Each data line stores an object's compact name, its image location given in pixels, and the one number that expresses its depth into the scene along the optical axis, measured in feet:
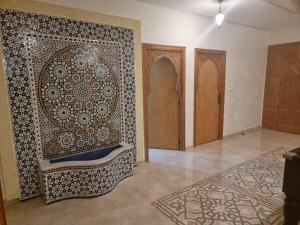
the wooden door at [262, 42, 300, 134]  16.20
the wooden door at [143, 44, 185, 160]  11.65
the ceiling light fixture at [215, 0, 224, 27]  10.11
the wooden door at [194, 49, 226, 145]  13.65
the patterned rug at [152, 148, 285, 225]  6.89
